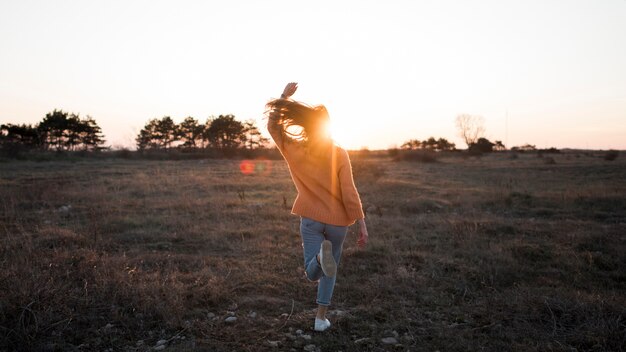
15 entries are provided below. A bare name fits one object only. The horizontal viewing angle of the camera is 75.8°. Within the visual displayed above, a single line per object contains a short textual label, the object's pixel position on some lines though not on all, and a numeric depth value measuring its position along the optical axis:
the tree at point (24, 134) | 39.41
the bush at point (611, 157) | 33.17
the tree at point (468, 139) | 74.26
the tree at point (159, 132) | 54.09
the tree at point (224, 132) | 52.72
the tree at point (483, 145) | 59.18
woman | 3.10
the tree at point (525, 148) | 61.44
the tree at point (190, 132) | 54.38
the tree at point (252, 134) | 56.27
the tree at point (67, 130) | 42.76
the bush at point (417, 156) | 38.41
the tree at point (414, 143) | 65.23
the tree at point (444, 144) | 70.07
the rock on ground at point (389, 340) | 3.39
